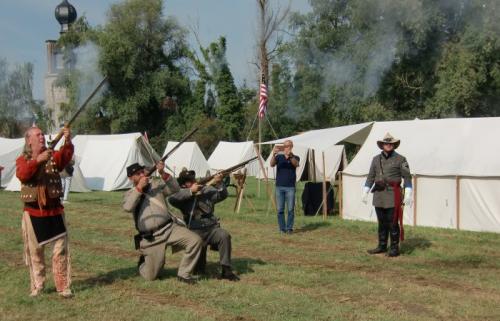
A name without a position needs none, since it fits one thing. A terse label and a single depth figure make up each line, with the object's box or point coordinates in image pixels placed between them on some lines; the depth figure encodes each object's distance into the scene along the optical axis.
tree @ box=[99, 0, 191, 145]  40.03
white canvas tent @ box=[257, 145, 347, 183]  21.20
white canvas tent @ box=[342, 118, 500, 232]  10.45
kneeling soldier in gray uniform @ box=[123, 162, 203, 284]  6.21
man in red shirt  5.39
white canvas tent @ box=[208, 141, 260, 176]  27.11
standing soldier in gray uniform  8.08
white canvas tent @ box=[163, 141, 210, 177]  26.23
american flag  20.05
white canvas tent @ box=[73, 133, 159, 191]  21.00
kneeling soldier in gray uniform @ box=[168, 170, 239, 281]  6.43
